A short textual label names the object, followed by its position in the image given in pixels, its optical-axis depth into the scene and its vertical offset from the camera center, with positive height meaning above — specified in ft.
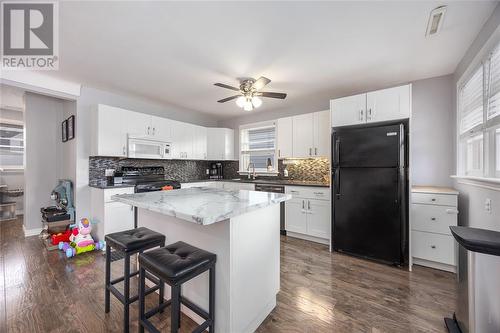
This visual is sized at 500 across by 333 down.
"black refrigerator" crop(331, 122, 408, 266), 8.27 -1.09
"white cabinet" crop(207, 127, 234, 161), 16.57 +1.89
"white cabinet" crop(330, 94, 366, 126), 9.24 +2.64
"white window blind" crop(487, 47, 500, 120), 5.42 +2.24
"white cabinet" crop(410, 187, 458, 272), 7.82 -2.40
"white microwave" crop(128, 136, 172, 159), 11.71 +1.11
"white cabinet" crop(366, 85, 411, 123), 8.36 +2.66
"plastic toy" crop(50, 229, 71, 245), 10.16 -3.59
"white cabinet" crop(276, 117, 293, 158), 13.15 +1.96
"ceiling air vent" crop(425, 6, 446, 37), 5.48 +4.21
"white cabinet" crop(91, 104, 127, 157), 10.58 +1.83
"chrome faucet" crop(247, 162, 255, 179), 15.80 -0.52
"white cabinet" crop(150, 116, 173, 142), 12.82 +2.47
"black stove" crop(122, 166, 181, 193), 11.38 -0.78
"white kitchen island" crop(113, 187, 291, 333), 4.42 -1.88
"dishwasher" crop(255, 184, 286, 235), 12.14 -1.45
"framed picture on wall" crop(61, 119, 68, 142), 12.02 +2.22
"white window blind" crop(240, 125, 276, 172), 15.26 +1.51
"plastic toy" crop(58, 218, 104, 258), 9.45 -3.58
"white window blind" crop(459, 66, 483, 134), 6.60 +2.31
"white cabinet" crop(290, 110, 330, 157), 11.70 +1.90
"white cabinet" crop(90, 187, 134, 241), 9.86 -2.36
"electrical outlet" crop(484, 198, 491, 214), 5.67 -1.11
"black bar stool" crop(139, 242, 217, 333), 3.71 -2.03
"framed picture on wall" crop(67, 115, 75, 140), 11.10 +2.16
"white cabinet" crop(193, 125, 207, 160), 15.55 +1.84
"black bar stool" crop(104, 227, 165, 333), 4.92 -2.07
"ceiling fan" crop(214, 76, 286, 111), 8.60 +3.04
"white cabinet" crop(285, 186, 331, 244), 10.65 -2.58
